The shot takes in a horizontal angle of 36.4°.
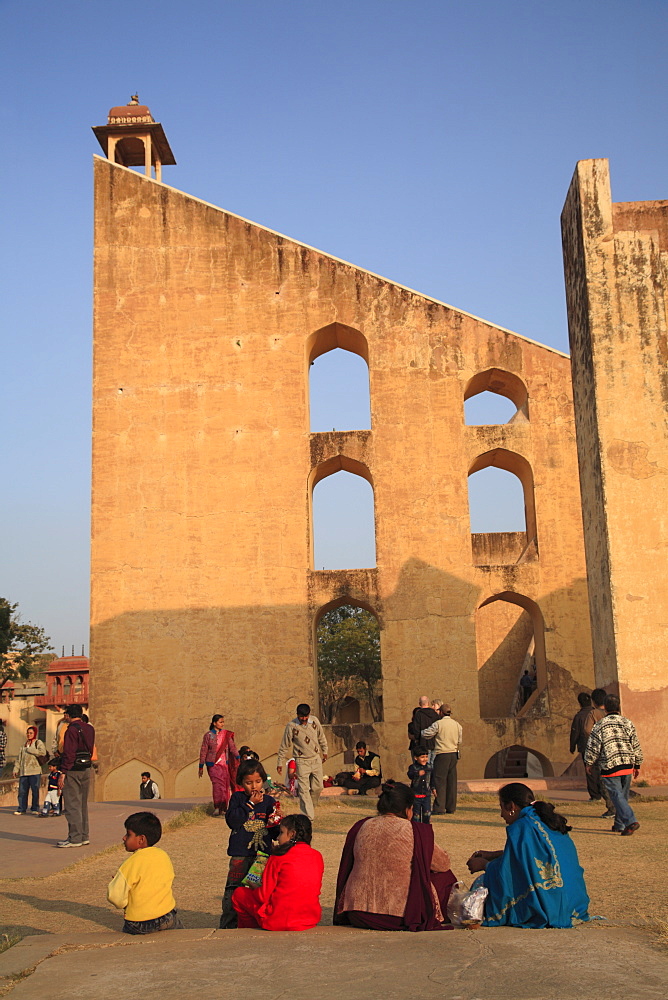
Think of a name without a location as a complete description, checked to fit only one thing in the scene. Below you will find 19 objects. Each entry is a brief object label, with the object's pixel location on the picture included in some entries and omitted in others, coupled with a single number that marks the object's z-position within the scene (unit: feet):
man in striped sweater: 28.43
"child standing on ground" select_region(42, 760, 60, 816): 42.80
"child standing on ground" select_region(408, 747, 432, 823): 30.48
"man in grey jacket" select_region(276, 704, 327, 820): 32.96
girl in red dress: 16.07
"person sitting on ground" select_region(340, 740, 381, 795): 46.07
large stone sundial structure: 57.36
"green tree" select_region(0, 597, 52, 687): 124.76
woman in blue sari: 15.69
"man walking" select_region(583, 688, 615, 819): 31.53
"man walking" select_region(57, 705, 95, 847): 29.27
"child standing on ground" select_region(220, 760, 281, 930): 17.51
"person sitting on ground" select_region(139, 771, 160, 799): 53.62
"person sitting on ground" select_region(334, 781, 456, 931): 15.61
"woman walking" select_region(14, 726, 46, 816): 44.37
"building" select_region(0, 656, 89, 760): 142.72
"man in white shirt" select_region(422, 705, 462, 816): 34.53
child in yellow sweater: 16.42
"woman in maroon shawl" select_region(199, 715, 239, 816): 37.01
